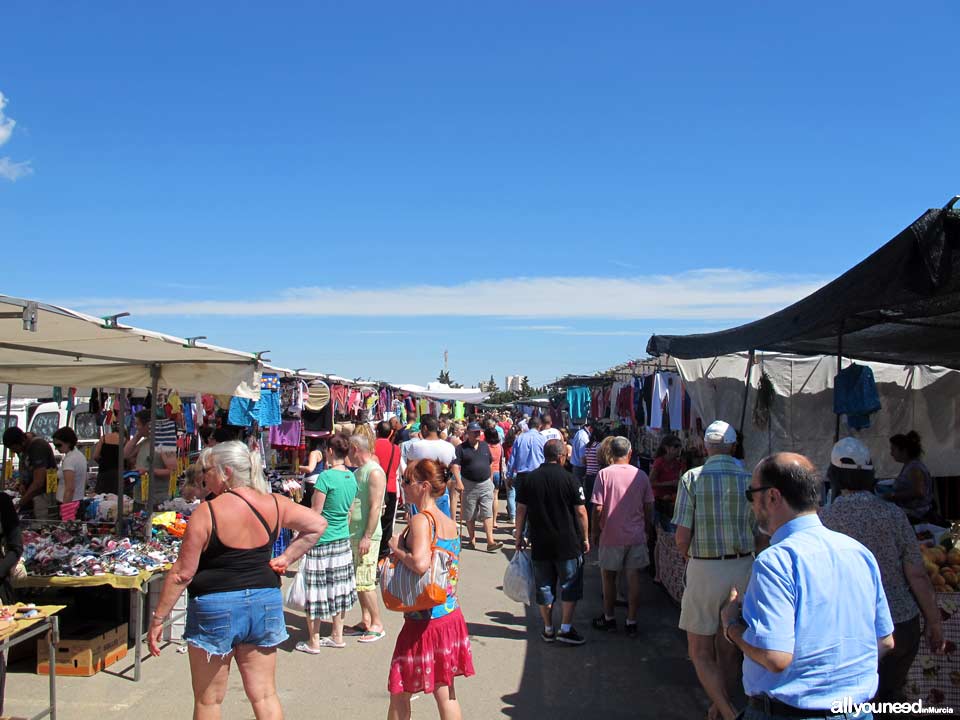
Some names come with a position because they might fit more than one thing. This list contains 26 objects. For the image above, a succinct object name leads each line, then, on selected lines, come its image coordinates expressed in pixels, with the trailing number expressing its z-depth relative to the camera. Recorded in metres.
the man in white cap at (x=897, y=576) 3.63
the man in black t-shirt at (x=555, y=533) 6.36
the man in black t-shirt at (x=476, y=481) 10.49
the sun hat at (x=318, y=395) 11.98
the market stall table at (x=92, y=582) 5.60
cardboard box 5.54
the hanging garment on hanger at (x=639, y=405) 11.73
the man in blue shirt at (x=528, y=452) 9.98
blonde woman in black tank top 3.67
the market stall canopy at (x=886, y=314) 3.57
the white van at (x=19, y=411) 16.42
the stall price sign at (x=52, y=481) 8.72
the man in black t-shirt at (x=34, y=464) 8.08
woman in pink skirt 3.84
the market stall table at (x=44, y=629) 4.26
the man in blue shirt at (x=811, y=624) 2.31
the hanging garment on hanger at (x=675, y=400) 10.12
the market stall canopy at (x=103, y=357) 4.50
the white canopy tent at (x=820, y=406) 9.69
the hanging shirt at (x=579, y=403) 19.19
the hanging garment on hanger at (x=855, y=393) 6.28
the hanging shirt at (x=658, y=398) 10.58
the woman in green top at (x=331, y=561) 6.08
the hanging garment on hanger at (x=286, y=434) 11.59
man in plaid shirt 4.52
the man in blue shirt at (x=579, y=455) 11.81
